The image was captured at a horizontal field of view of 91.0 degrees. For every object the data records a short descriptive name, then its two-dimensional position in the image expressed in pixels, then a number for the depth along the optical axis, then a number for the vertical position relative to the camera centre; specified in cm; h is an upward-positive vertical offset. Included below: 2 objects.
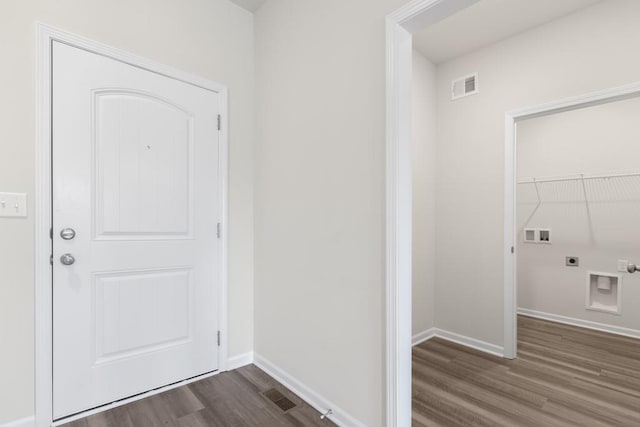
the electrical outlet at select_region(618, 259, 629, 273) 334 -55
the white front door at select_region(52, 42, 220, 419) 177 -11
